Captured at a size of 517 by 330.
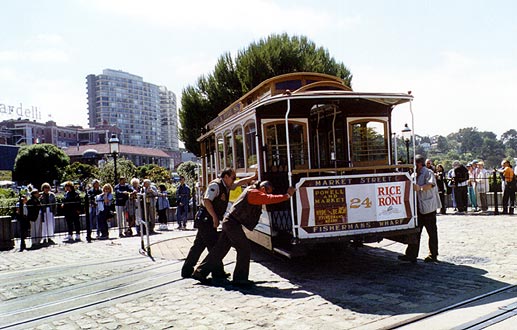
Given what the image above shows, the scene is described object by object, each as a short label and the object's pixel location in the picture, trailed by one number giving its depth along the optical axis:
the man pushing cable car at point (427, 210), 8.39
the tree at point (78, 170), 48.26
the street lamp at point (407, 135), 10.12
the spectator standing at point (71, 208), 14.22
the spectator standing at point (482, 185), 16.59
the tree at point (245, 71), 28.55
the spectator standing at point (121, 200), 14.85
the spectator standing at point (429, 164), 15.64
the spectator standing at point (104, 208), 14.55
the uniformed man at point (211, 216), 7.66
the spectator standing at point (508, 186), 14.94
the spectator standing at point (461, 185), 16.62
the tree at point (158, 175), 36.56
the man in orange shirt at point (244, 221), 7.22
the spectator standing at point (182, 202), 16.48
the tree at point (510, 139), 111.80
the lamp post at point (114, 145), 19.31
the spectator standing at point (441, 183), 16.89
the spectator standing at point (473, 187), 16.89
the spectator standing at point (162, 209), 16.89
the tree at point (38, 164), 63.62
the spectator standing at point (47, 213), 14.19
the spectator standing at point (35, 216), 13.65
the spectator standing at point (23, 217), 13.09
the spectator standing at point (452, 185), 17.45
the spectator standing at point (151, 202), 14.91
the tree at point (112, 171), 32.91
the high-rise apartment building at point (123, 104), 184.12
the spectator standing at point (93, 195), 15.31
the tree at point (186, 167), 64.23
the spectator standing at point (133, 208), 15.09
